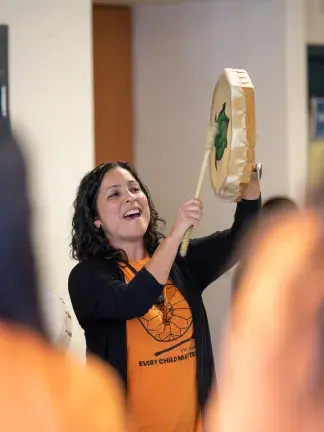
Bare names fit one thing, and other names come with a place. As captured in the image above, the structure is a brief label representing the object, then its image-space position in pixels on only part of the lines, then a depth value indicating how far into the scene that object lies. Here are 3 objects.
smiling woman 4.82
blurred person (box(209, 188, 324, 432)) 2.66
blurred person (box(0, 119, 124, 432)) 2.41
